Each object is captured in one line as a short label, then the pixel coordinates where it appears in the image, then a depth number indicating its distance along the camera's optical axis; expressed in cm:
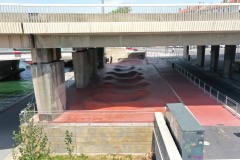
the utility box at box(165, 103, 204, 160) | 1092
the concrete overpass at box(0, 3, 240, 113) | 1606
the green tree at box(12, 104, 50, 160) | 1414
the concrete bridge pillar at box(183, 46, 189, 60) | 6001
